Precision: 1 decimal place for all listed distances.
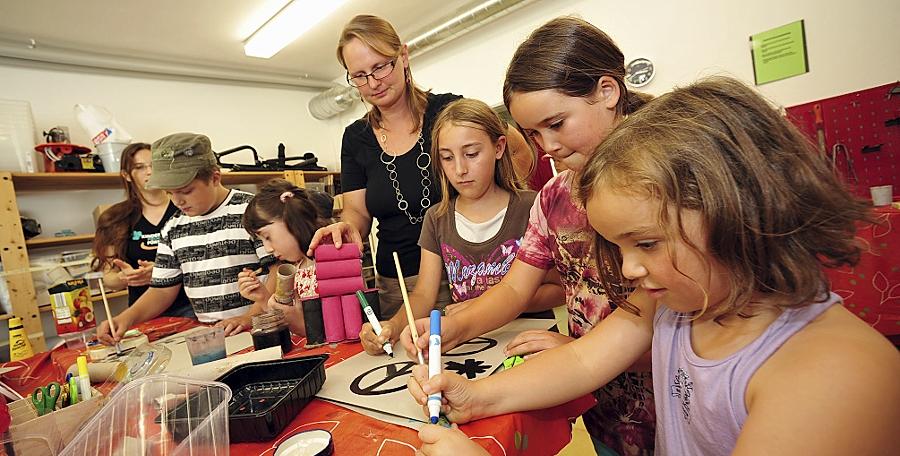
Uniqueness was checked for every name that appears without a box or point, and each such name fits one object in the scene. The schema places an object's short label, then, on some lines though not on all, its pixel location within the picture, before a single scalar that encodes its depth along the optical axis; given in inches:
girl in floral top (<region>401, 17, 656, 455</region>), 35.3
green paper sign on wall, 93.3
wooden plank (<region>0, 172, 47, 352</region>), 114.3
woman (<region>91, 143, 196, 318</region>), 99.4
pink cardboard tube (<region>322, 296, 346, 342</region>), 45.4
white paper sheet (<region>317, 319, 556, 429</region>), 29.0
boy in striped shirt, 71.1
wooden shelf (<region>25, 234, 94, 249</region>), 124.2
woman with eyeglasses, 58.2
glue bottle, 61.4
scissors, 31.3
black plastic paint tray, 26.5
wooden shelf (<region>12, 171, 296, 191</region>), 121.9
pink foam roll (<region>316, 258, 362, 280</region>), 45.1
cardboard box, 25.7
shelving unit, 114.4
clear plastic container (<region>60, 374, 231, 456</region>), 22.6
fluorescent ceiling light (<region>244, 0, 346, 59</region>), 128.8
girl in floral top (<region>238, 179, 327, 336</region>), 64.0
